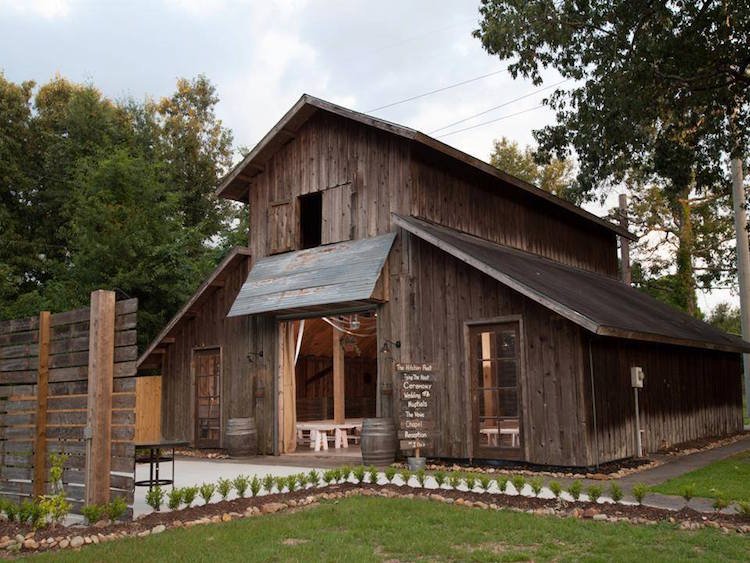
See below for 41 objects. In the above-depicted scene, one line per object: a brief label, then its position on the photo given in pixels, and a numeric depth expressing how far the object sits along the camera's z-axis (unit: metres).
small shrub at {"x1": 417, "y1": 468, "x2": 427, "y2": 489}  8.59
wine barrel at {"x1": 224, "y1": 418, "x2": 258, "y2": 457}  13.35
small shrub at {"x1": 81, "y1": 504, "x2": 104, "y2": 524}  6.63
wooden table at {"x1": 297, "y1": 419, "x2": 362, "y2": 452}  15.02
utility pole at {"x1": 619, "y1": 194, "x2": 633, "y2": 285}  22.61
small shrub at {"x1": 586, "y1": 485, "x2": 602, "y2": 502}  7.20
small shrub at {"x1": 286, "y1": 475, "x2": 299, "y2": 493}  8.49
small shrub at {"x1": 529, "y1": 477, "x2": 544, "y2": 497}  7.57
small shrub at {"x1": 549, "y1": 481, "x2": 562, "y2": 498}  7.29
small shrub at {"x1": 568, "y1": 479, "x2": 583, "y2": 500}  7.31
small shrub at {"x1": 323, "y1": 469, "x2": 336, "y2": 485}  9.04
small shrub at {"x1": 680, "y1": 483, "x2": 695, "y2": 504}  6.96
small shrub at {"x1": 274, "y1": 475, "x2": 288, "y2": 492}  8.41
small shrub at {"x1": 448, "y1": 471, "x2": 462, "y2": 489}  8.24
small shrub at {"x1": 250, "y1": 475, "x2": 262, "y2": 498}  8.09
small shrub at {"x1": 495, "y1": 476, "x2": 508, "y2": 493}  7.80
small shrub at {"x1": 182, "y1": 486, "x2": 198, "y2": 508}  7.41
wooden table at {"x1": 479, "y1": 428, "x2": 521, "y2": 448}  10.83
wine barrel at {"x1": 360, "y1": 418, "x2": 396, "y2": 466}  11.42
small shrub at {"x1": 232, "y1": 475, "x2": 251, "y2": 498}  8.04
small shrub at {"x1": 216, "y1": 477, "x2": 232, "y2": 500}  7.84
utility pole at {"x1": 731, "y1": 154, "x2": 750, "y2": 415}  21.22
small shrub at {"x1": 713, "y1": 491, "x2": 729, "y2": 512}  6.82
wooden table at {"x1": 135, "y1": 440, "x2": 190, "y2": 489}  7.73
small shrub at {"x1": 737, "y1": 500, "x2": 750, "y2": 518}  6.49
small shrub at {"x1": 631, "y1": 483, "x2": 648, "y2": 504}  7.09
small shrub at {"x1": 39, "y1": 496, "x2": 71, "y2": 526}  6.50
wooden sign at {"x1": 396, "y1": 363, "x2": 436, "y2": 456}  11.03
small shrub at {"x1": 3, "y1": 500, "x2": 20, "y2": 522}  7.01
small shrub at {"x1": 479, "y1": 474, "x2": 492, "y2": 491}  7.93
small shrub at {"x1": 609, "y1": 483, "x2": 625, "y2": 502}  7.19
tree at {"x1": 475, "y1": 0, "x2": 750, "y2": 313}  11.04
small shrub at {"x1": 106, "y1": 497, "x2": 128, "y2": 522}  6.69
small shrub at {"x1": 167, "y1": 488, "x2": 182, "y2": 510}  7.35
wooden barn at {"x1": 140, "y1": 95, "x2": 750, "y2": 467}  10.65
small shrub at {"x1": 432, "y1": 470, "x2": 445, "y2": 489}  8.40
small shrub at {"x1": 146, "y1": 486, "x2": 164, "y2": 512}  7.38
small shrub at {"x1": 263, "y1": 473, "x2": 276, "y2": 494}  8.30
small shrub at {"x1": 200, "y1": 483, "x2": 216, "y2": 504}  7.58
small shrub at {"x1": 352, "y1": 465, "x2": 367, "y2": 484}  8.98
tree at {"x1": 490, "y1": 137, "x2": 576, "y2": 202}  35.91
